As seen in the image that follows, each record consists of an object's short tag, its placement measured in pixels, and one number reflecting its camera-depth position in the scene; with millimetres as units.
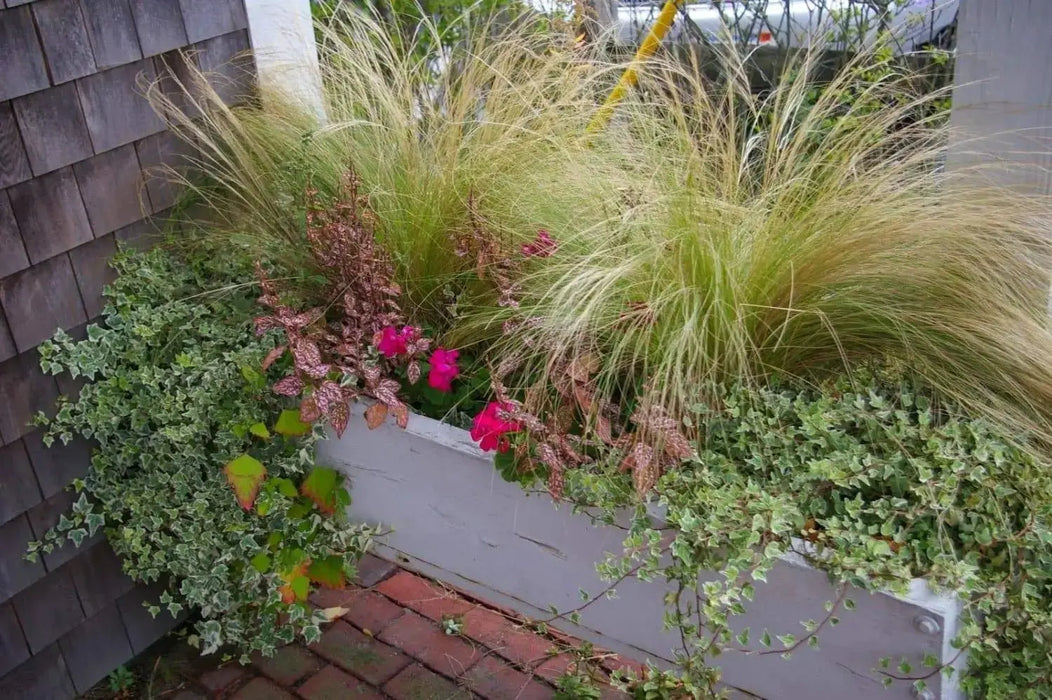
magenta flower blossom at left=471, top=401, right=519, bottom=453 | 1714
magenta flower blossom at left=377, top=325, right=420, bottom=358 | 1939
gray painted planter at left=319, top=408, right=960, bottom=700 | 1465
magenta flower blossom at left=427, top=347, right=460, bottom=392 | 1907
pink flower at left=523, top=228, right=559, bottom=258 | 1927
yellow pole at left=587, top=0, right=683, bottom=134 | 2238
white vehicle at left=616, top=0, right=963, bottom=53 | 3916
